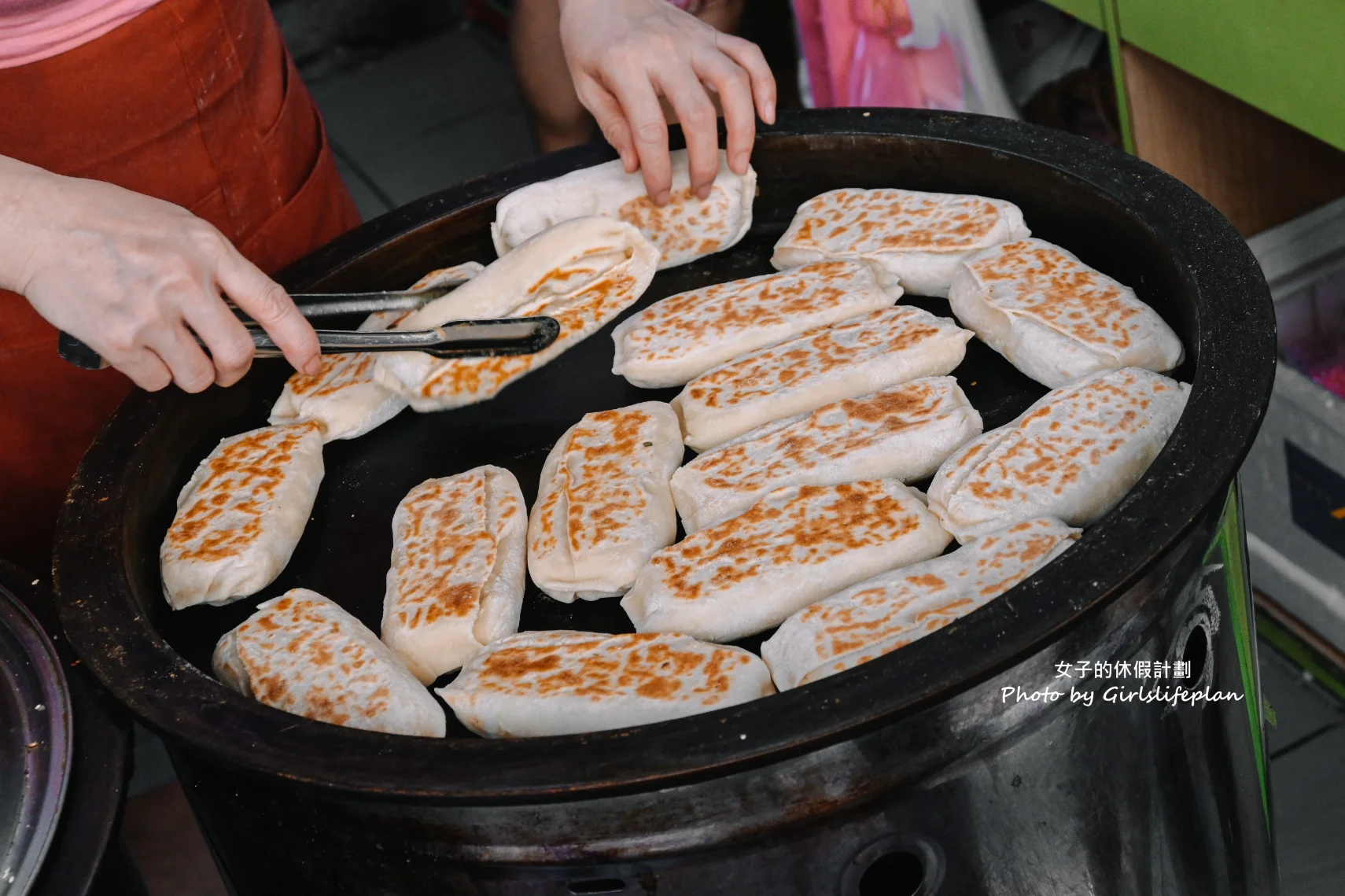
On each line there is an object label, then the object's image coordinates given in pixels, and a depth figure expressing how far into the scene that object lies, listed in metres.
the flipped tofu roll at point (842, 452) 1.38
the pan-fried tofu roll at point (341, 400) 1.59
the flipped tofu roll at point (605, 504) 1.33
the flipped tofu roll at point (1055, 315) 1.40
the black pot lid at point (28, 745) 1.06
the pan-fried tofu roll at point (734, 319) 1.57
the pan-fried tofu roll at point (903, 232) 1.60
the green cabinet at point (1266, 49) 1.83
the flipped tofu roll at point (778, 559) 1.25
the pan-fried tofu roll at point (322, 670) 1.21
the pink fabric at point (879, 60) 2.54
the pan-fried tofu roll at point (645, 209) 1.74
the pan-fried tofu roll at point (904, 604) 1.14
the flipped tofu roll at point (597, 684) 1.14
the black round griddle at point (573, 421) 0.98
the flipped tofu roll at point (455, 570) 1.30
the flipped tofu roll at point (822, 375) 1.48
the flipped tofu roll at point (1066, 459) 1.27
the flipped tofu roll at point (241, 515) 1.40
